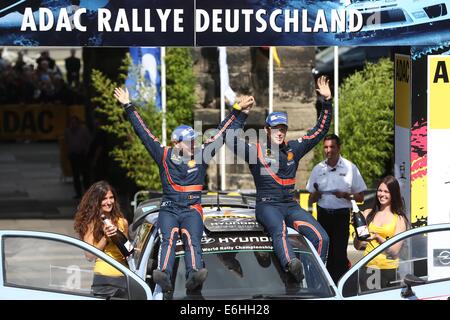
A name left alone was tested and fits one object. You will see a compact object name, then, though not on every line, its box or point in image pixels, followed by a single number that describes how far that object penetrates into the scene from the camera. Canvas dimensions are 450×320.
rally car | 15.97
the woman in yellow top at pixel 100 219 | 18.45
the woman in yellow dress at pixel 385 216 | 19.59
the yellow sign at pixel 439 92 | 20.61
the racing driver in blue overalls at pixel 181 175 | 17.16
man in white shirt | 22.09
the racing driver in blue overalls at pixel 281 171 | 18.41
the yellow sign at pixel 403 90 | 21.11
